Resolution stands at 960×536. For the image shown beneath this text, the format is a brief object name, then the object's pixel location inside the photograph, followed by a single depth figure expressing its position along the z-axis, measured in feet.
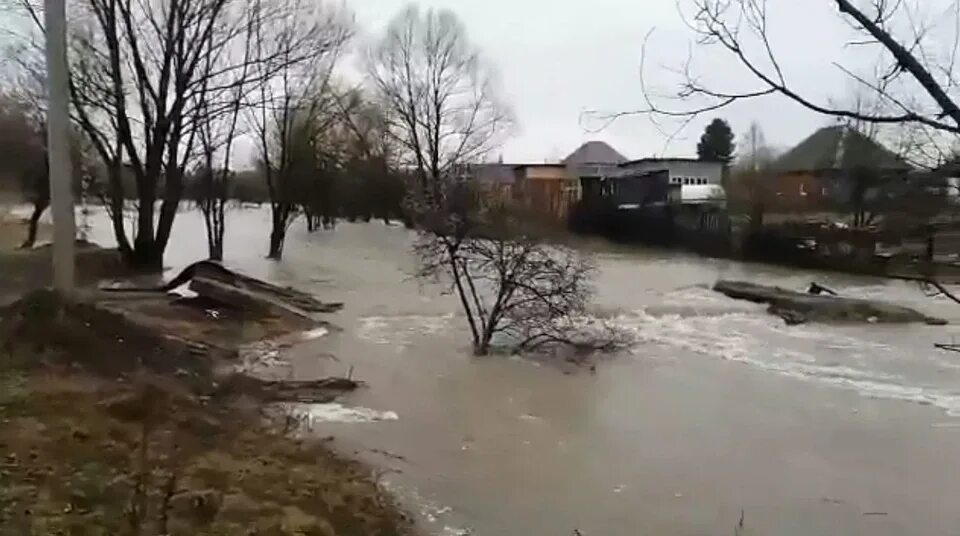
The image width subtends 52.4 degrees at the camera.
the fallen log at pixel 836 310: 82.38
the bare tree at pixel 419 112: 175.11
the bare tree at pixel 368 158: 186.55
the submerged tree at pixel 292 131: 130.11
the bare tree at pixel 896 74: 11.23
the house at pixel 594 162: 216.35
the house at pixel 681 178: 178.40
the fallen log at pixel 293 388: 40.83
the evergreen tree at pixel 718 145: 238.68
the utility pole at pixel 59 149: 40.04
